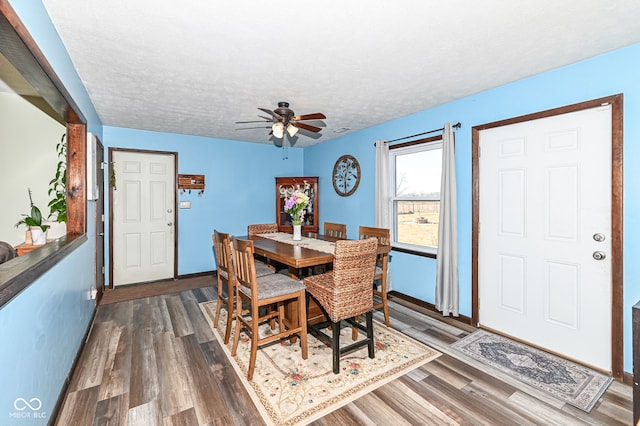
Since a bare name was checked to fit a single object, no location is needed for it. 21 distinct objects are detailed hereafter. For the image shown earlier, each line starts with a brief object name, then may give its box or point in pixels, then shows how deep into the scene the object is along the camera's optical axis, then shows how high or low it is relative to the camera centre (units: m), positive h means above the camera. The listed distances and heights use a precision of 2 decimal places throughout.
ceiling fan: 2.79 +0.90
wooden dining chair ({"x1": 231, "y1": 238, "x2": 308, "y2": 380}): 2.26 -0.65
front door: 2.34 -0.18
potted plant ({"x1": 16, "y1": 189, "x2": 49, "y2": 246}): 2.56 -0.13
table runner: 2.90 -0.32
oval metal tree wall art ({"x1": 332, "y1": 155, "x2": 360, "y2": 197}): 4.79 +0.63
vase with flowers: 3.31 +0.08
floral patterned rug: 1.92 -1.23
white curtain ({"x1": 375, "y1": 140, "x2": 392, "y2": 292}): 4.12 +0.36
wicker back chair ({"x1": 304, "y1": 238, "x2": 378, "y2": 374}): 2.29 -0.63
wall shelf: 4.88 +0.51
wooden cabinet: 5.58 +0.32
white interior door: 4.53 -0.06
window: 3.73 +0.26
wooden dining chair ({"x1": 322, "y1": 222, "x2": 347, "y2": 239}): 3.84 -0.23
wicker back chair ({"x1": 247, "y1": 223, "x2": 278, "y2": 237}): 3.97 -0.22
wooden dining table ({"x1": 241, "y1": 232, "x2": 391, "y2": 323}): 2.43 -0.37
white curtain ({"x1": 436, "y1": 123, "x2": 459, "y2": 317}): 3.24 -0.20
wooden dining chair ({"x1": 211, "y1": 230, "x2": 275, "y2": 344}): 2.68 -0.57
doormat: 2.05 -1.23
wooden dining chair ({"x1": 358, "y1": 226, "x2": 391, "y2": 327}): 3.05 -0.50
